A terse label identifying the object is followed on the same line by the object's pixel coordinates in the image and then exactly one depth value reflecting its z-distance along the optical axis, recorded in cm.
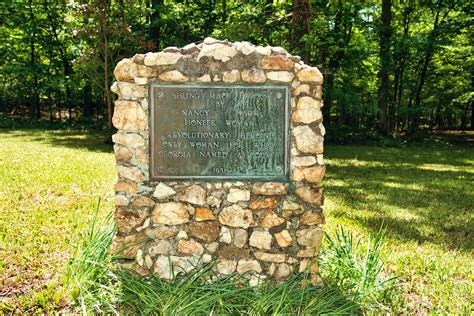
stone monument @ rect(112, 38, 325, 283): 311
